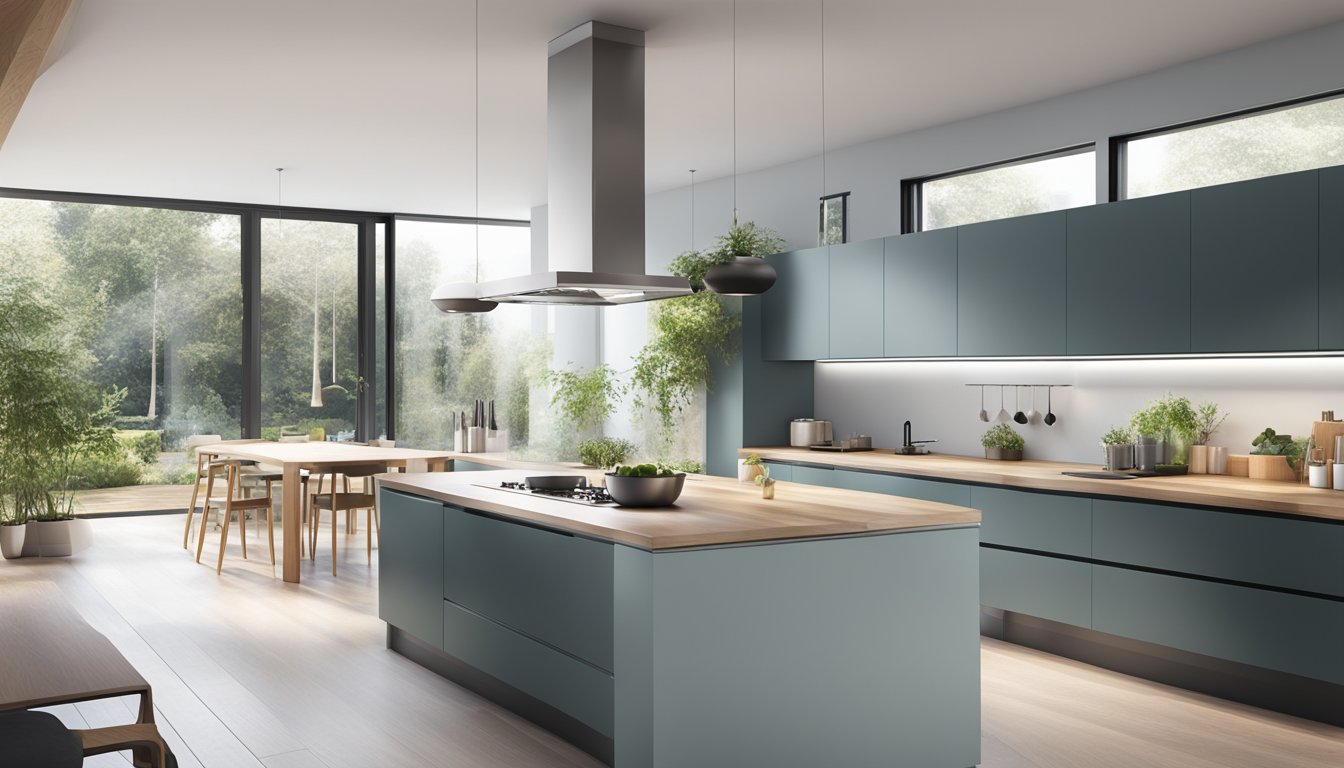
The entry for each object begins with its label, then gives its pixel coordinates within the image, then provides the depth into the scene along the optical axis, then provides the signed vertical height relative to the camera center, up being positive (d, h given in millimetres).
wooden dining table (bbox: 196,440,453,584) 7219 -453
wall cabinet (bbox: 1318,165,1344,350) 4566 +530
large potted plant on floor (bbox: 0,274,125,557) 7746 -271
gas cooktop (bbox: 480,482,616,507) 4298 -428
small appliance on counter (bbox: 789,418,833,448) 7578 -298
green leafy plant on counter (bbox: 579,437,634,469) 7809 -438
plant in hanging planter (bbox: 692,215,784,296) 4652 +476
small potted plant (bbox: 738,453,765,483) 5055 -358
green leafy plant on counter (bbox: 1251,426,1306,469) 5066 -270
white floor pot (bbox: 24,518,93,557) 8047 -1049
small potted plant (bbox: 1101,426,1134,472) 5535 -329
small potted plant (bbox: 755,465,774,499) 4359 -377
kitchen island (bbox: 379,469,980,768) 3418 -786
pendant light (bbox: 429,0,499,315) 6101 +509
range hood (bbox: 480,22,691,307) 5090 +1060
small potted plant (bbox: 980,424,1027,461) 6445 -326
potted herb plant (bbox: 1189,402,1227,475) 5426 -256
